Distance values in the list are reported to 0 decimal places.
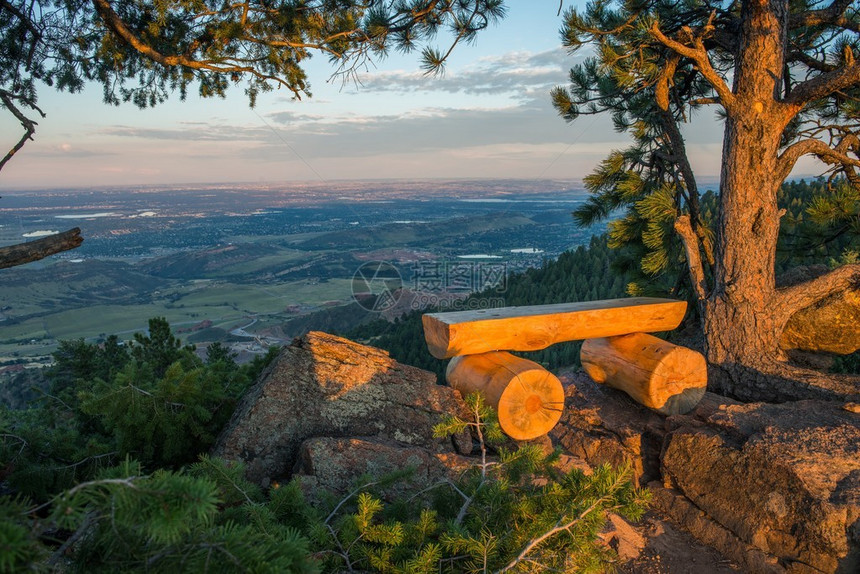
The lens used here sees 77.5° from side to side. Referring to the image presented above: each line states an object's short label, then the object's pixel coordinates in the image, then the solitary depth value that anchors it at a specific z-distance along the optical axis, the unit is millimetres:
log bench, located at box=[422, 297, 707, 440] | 4699
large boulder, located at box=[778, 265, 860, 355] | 5715
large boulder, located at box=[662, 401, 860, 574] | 3236
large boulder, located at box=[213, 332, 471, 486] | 3992
